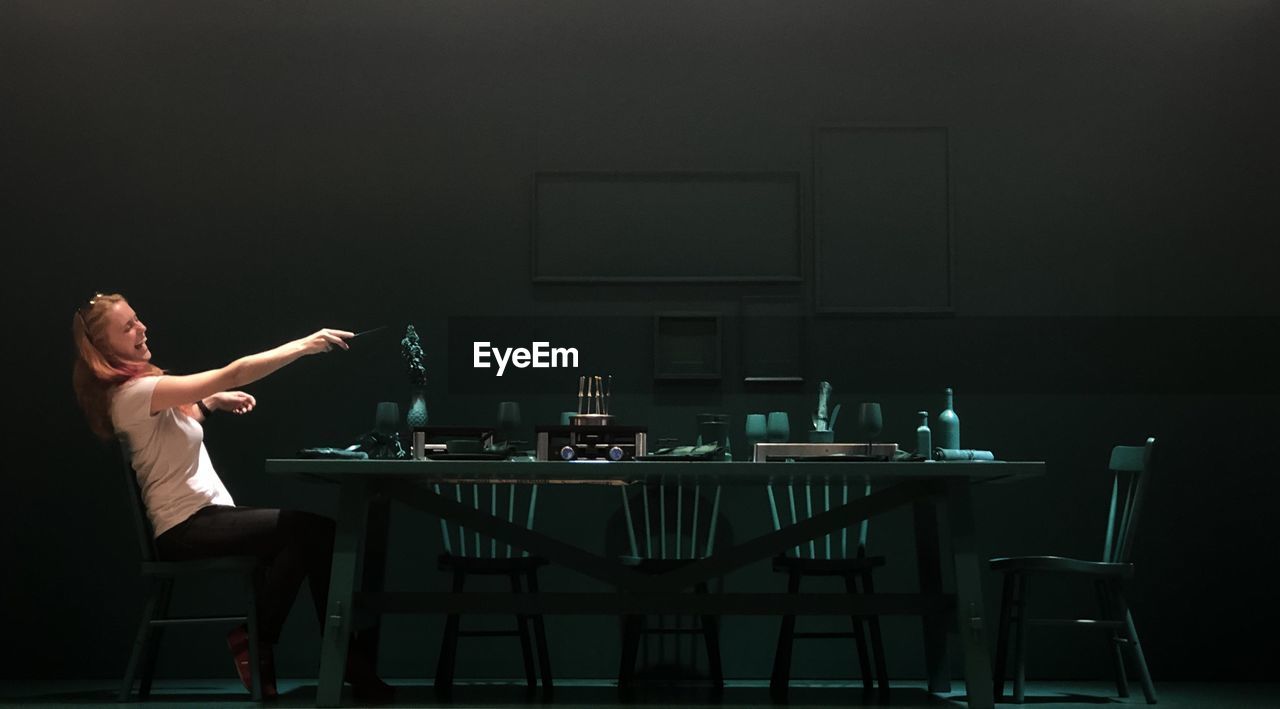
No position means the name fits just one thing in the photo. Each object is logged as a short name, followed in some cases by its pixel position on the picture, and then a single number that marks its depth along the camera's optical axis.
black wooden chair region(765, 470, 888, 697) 4.82
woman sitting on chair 4.29
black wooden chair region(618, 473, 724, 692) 5.27
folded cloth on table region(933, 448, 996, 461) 4.56
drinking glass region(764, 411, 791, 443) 4.64
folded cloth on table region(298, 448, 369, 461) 4.27
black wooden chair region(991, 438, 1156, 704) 4.45
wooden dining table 3.95
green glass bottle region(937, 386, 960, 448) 5.11
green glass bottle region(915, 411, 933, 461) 4.74
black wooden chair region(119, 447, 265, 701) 4.26
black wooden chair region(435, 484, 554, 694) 4.82
